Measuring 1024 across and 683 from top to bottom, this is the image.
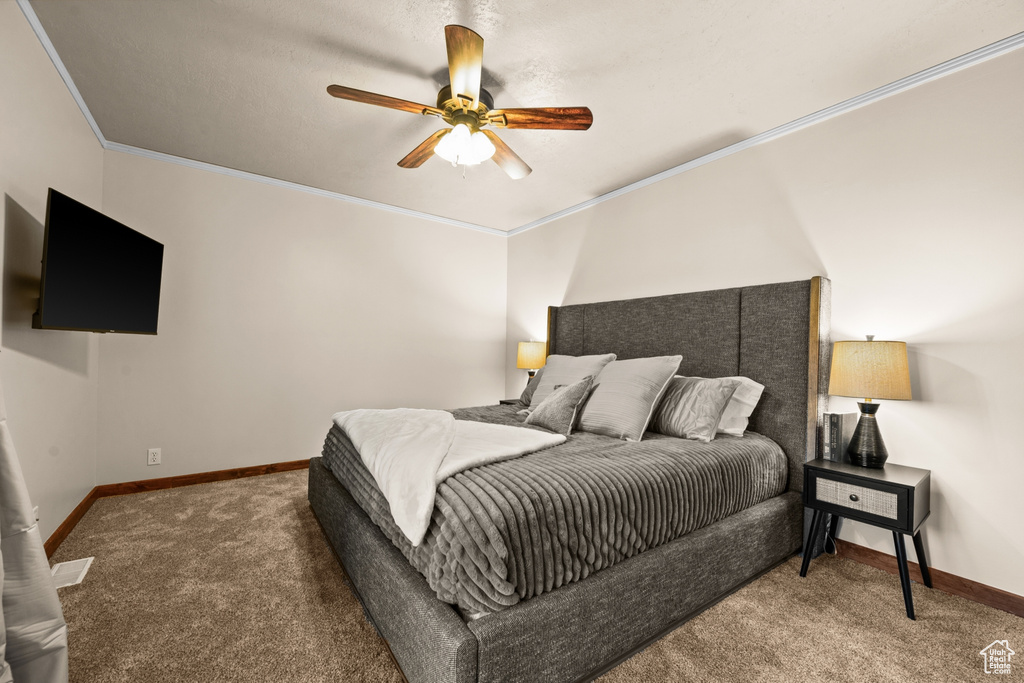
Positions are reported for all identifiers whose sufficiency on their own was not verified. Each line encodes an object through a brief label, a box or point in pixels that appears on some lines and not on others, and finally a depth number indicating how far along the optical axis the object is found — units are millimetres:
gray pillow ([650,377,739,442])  2318
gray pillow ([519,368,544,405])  3342
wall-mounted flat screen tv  1927
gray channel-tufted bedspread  1206
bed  1196
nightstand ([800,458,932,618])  1807
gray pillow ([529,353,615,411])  2916
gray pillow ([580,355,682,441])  2320
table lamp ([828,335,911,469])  1957
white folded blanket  1382
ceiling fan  1790
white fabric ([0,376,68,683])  963
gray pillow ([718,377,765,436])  2441
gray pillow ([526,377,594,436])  2379
